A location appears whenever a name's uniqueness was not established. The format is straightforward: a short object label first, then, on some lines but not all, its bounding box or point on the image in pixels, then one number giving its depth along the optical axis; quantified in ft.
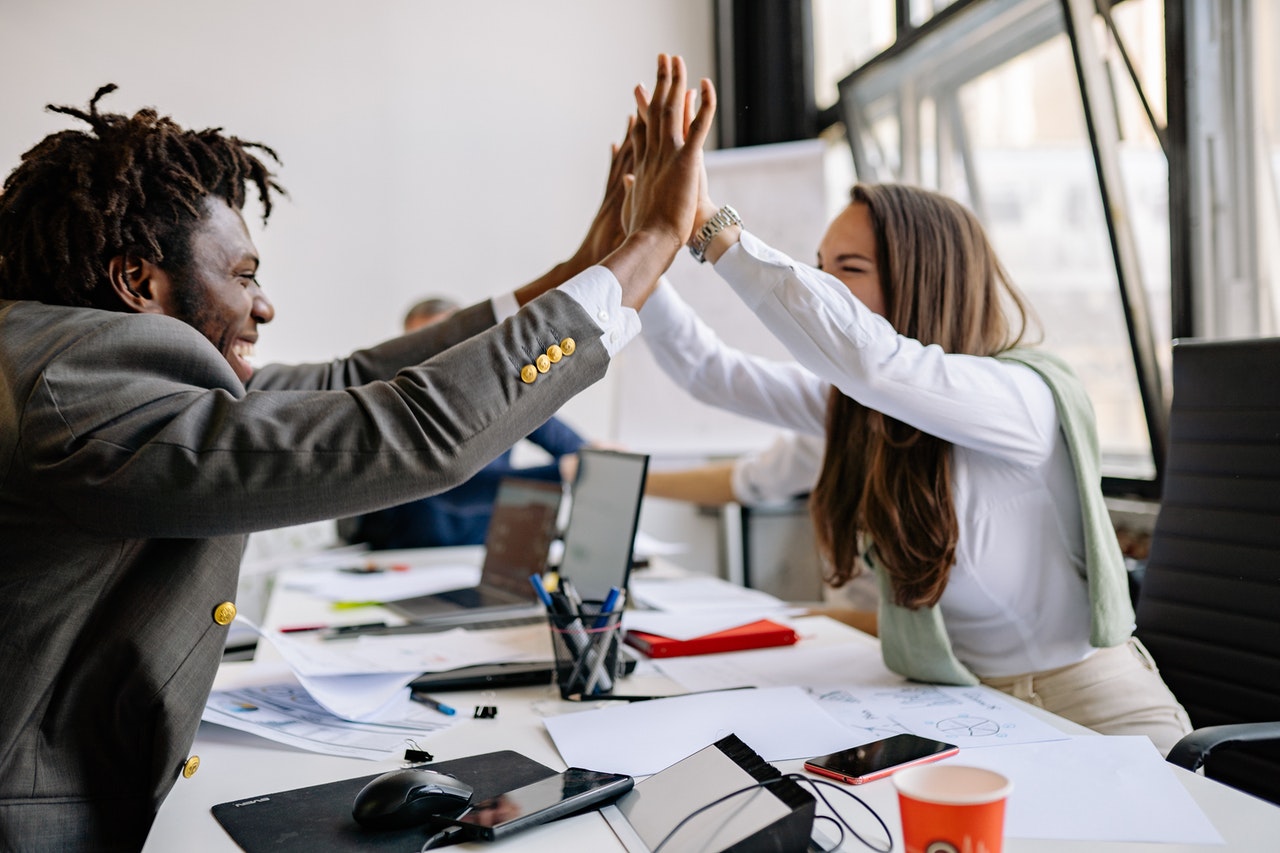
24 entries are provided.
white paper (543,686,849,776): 3.36
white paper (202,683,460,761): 3.64
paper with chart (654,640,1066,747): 3.58
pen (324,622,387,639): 5.39
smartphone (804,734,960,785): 3.08
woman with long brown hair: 4.18
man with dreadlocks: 2.82
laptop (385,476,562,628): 6.08
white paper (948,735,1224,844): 2.68
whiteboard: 11.76
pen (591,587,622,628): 4.17
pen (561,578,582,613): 4.27
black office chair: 4.42
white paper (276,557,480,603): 6.90
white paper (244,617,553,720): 4.07
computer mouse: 2.78
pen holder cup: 4.17
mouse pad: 2.74
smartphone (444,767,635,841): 2.74
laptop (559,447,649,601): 5.24
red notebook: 4.87
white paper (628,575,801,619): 6.01
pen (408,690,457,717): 4.01
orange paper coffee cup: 2.18
